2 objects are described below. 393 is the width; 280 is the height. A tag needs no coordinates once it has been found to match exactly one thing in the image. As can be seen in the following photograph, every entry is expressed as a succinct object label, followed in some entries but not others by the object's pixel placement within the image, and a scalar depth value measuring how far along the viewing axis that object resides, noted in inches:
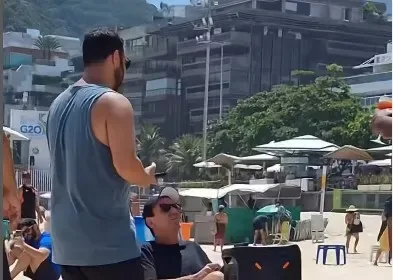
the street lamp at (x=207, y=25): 2594.5
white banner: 1656.0
